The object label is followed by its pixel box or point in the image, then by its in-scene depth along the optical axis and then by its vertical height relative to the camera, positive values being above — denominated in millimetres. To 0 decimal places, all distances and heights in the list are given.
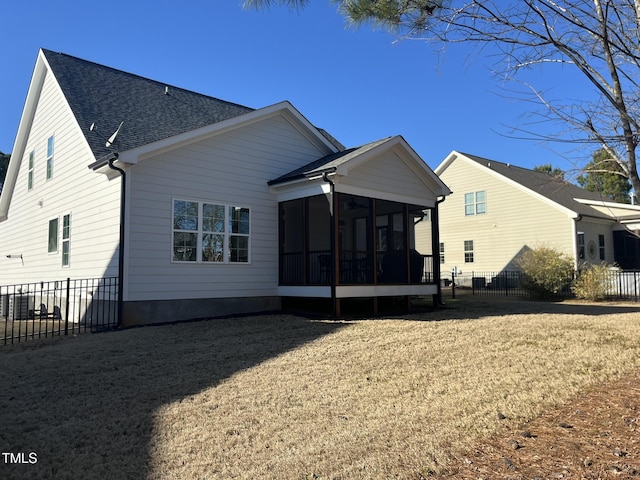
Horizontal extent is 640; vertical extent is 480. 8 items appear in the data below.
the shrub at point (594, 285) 17016 -314
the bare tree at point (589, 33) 4656 +2447
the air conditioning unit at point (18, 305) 13399 -677
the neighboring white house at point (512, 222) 22969 +2703
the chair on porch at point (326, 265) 12341 +337
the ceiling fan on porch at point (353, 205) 14103 +2161
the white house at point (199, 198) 10828 +2079
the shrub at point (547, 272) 18109 +153
